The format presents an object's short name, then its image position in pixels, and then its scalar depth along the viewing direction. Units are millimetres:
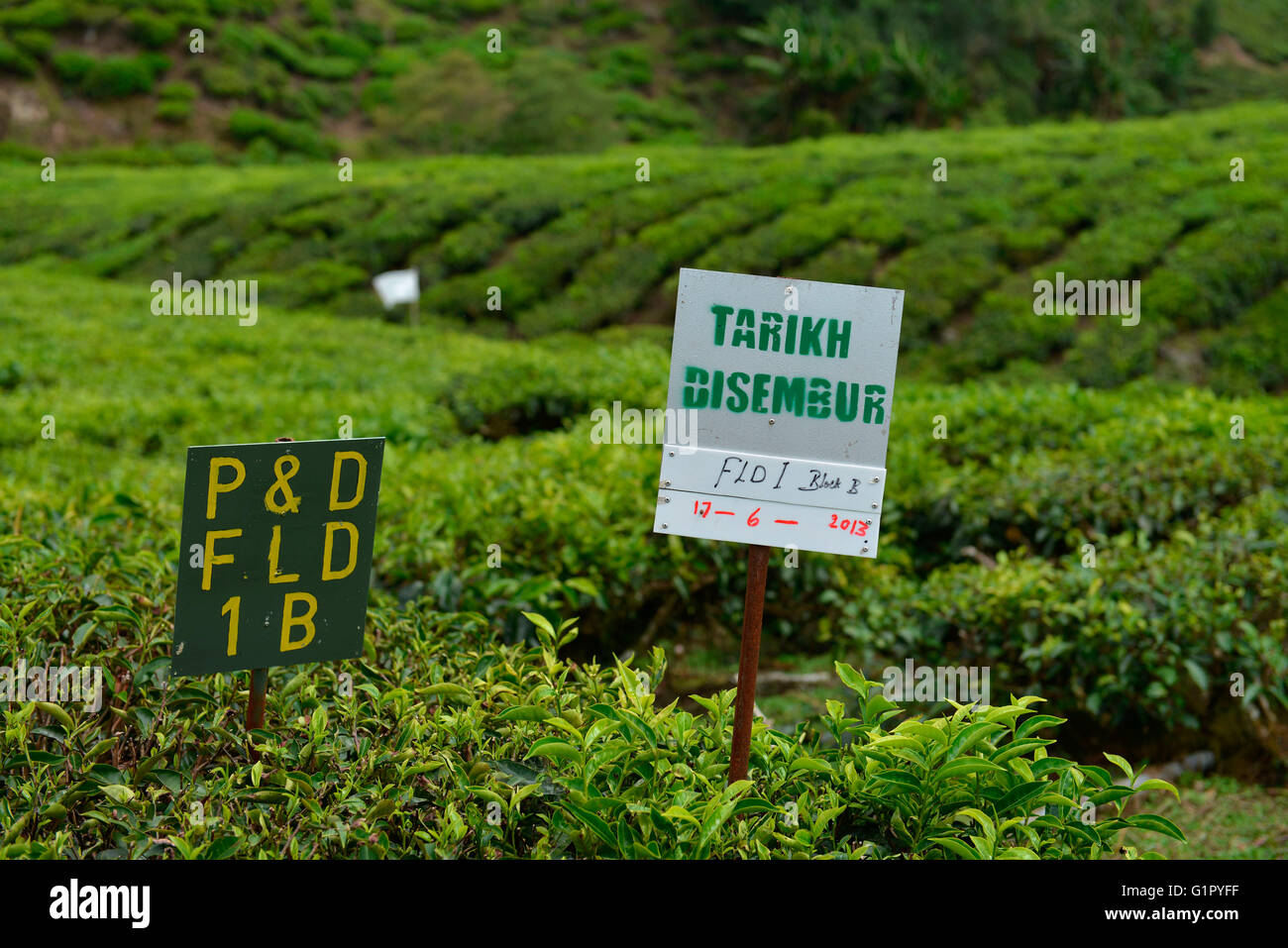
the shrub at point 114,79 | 27969
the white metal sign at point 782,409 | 2035
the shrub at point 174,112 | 28255
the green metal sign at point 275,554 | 1976
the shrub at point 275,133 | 29000
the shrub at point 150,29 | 29125
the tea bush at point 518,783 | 1815
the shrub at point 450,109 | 27359
